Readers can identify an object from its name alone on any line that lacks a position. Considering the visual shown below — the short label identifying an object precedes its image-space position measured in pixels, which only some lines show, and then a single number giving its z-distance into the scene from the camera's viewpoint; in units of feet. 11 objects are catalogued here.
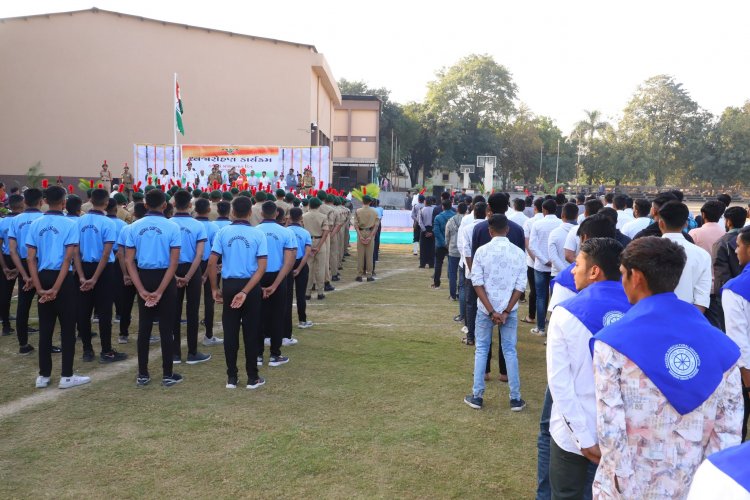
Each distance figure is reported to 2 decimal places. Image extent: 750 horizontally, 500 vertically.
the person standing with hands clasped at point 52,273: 18.67
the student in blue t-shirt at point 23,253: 21.09
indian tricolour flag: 74.28
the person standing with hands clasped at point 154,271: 19.06
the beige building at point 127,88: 92.43
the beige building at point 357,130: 148.46
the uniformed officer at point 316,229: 33.22
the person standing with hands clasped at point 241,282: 18.86
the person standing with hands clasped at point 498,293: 17.20
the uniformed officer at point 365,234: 40.78
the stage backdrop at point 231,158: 75.00
